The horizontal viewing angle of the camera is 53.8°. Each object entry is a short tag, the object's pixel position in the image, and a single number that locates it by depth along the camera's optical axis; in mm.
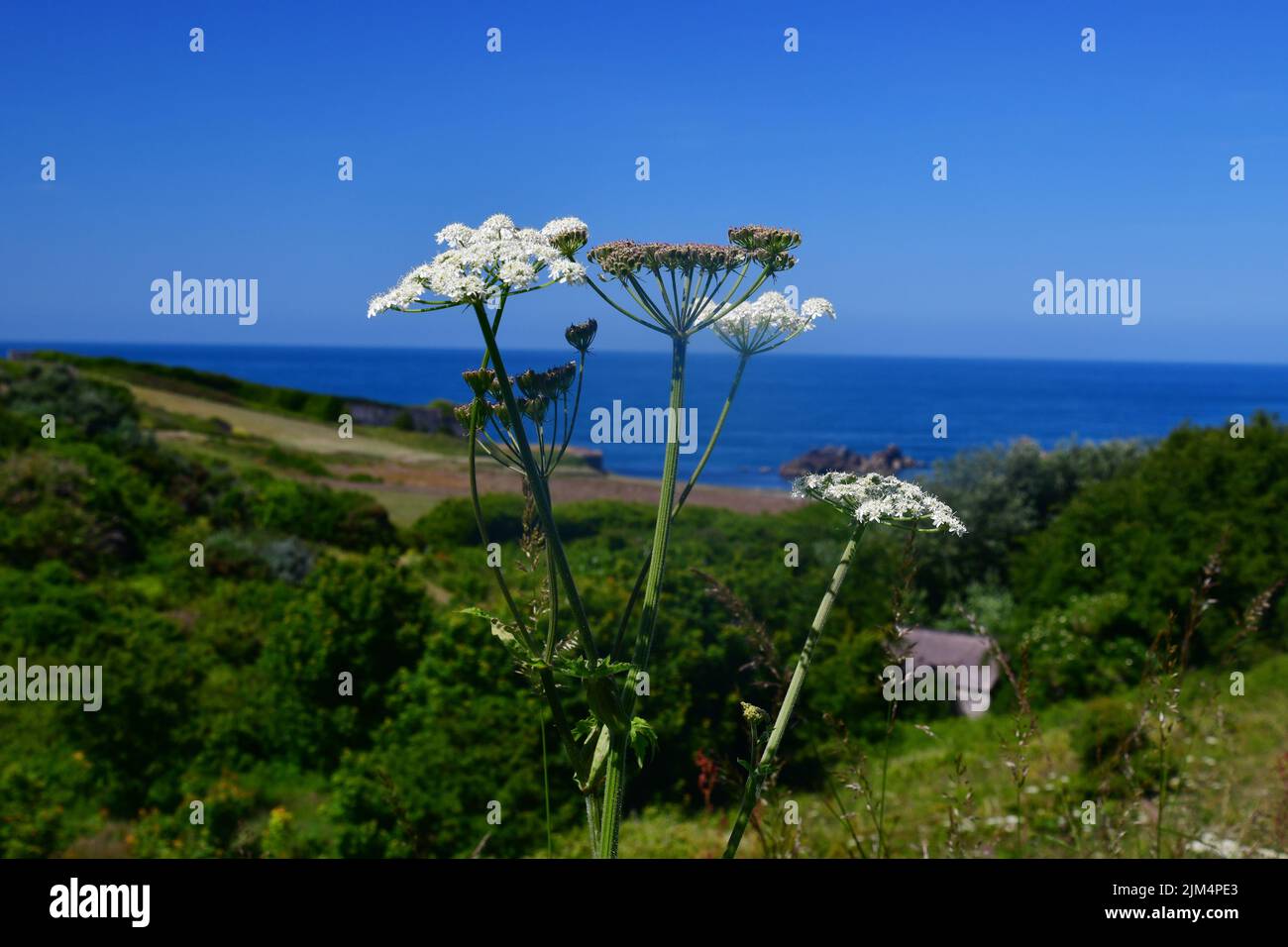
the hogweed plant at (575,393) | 757
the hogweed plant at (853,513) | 783
